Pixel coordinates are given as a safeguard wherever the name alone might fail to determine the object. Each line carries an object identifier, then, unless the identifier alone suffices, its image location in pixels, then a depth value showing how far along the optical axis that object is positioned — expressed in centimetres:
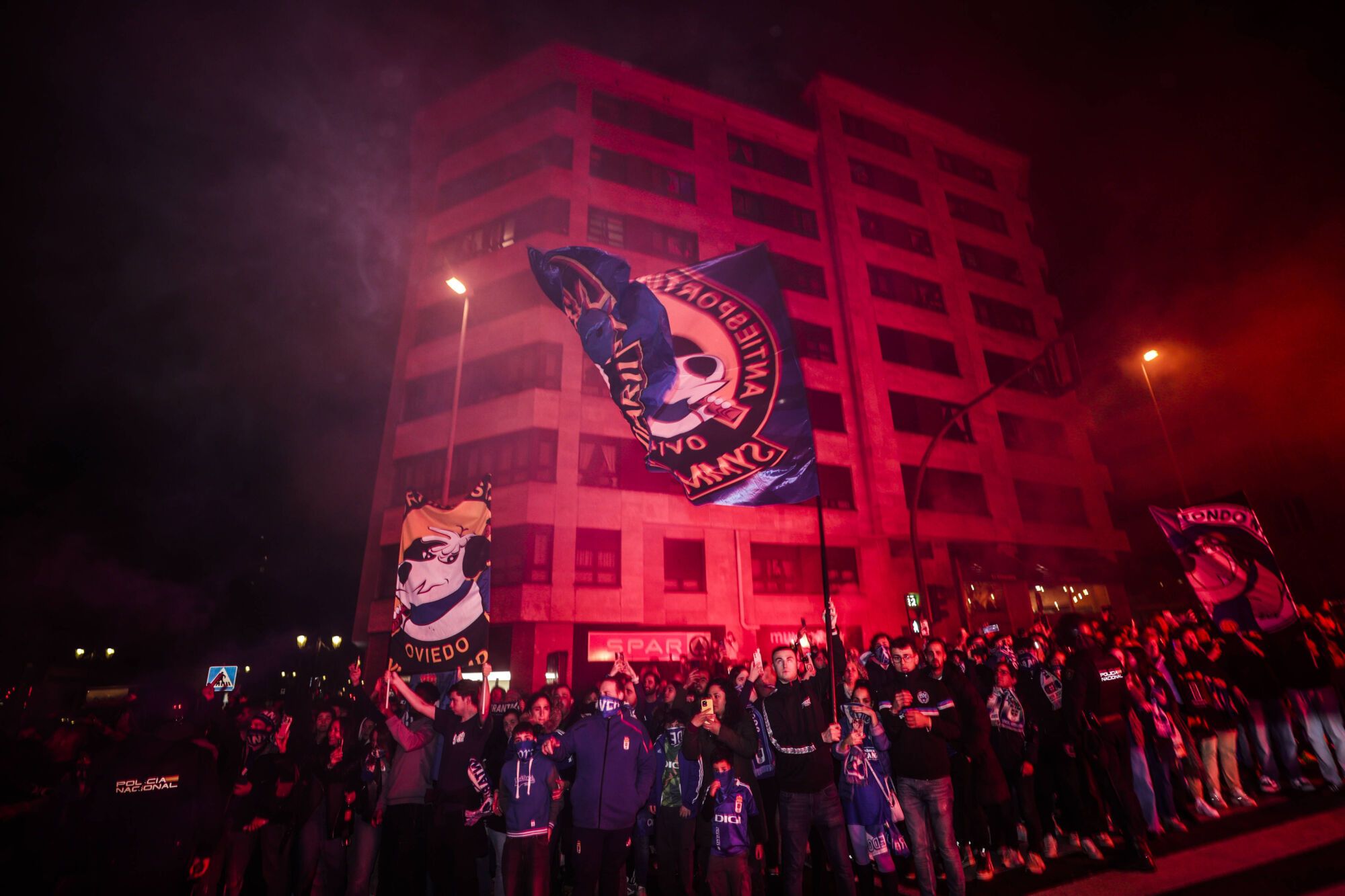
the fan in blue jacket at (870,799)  557
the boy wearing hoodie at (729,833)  542
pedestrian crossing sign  1540
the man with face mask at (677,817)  596
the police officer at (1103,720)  623
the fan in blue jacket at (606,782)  566
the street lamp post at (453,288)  1541
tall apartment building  2156
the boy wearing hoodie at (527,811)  573
